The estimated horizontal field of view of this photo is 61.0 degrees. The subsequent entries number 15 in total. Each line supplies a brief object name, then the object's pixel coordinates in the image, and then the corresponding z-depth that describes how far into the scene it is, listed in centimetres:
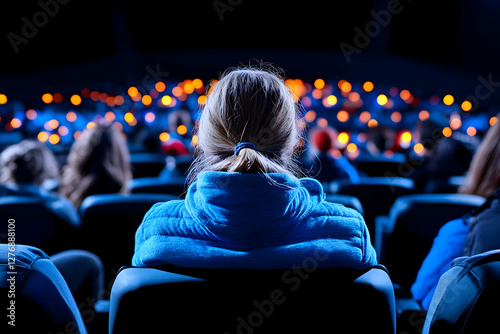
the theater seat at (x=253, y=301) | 95
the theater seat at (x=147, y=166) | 486
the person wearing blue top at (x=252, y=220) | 101
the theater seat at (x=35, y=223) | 226
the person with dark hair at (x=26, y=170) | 267
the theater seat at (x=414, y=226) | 216
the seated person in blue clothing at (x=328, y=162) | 423
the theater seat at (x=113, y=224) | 218
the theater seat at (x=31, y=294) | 92
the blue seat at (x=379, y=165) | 494
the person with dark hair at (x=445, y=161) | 386
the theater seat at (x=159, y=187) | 309
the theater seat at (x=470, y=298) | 91
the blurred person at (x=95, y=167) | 300
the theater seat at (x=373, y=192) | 325
